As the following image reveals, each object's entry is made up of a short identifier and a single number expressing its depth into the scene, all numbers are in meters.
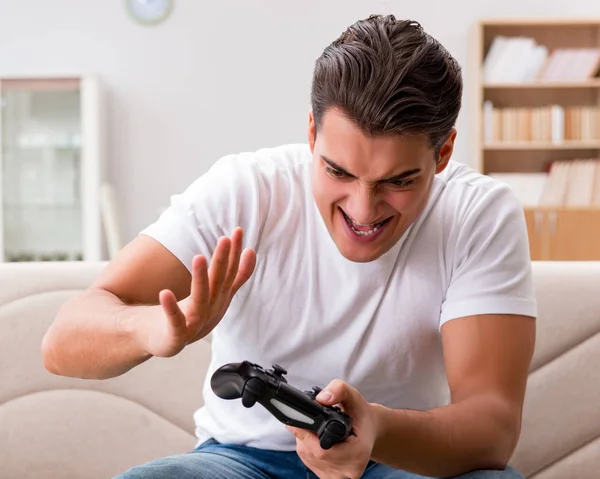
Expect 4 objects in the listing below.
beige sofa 1.64
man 1.24
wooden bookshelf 4.90
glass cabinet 4.94
